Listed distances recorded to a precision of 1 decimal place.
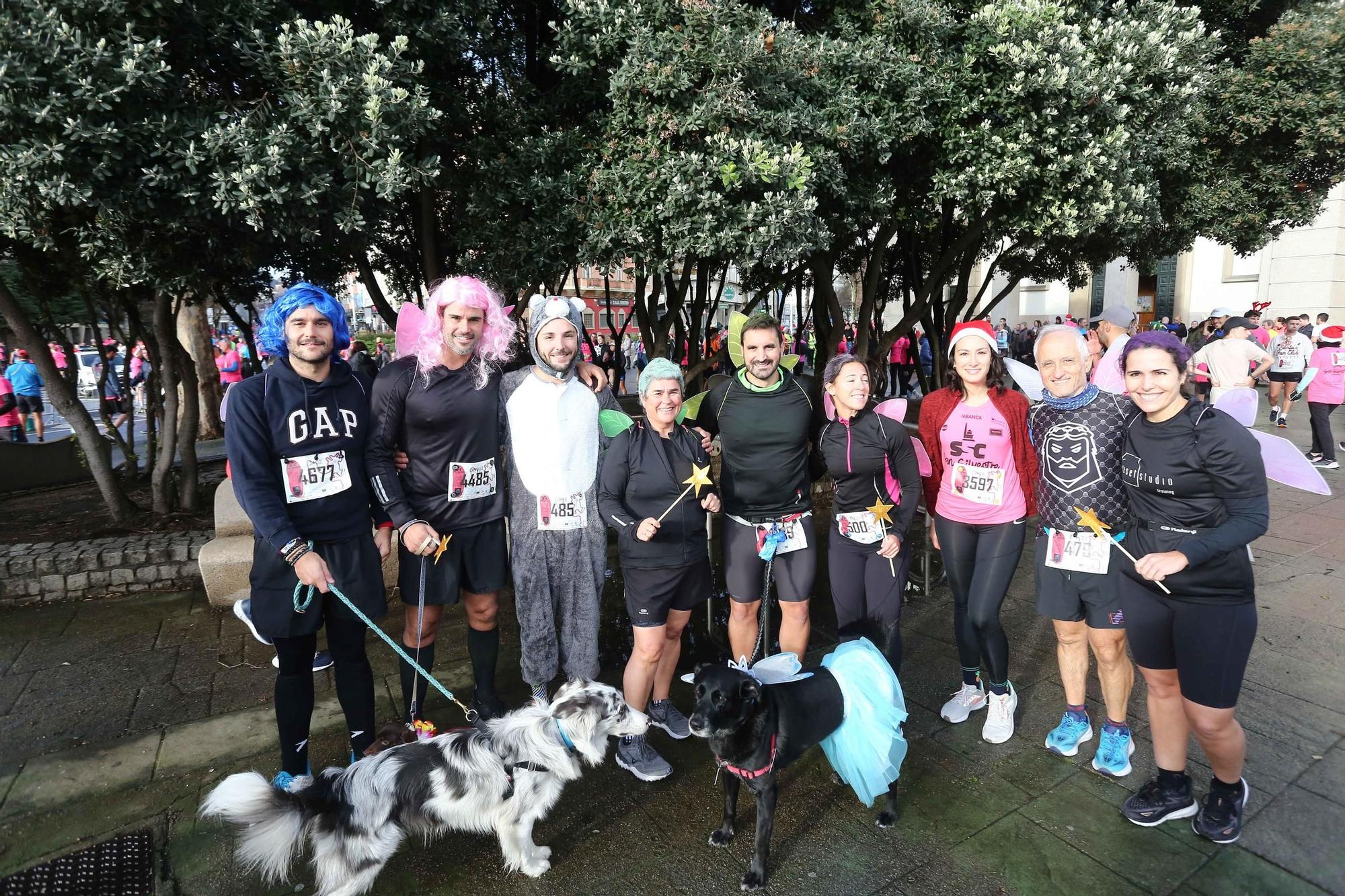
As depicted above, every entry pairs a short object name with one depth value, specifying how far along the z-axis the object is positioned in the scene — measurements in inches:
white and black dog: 88.1
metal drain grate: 104.1
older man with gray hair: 119.1
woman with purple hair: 98.9
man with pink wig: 125.3
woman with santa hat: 133.4
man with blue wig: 107.9
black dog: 96.7
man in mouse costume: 129.7
